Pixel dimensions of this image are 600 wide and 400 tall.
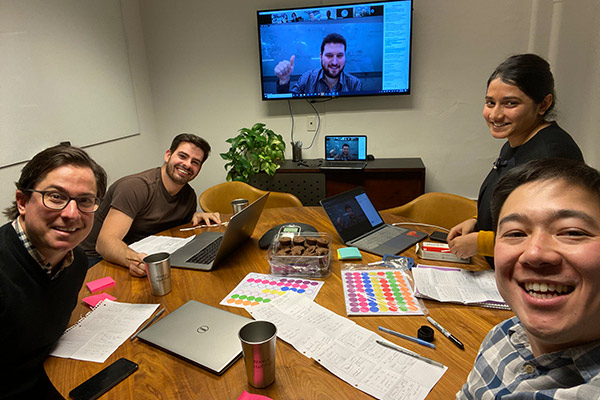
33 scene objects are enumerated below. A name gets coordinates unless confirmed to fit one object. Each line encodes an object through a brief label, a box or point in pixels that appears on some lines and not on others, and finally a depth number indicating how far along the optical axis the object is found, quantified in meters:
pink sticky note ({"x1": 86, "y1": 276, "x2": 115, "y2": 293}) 1.36
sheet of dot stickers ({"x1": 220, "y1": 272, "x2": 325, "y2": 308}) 1.22
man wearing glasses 1.02
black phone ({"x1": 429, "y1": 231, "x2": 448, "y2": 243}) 1.69
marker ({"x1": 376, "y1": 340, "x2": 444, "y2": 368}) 0.92
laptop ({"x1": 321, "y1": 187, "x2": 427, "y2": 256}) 1.63
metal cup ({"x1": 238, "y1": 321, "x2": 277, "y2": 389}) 0.83
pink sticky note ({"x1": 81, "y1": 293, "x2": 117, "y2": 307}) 1.26
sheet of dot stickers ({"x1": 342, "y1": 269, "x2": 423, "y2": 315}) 1.15
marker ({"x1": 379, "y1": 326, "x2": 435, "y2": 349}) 0.98
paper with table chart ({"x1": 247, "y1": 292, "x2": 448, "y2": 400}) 0.85
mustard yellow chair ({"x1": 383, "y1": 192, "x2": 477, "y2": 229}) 2.18
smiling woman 1.53
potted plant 3.24
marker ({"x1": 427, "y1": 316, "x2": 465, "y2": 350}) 0.98
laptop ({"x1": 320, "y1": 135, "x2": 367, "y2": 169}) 3.29
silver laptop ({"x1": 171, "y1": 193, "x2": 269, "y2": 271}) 1.44
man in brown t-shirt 1.94
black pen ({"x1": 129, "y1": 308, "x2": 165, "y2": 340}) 1.06
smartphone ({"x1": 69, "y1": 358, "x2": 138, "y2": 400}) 0.85
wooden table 0.86
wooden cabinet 3.13
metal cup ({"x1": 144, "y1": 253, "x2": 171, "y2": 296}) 1.26
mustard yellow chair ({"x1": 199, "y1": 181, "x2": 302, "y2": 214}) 2.60
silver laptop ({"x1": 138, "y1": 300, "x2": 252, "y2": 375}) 0.94
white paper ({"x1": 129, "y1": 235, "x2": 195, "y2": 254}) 1.68
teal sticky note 1.51
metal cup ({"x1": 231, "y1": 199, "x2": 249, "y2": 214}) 2.05
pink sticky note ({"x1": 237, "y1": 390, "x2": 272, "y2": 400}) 0.82
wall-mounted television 3.17
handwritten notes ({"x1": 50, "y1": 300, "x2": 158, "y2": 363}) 1.01
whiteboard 2.25
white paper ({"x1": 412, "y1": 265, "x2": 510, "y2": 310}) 1.18
